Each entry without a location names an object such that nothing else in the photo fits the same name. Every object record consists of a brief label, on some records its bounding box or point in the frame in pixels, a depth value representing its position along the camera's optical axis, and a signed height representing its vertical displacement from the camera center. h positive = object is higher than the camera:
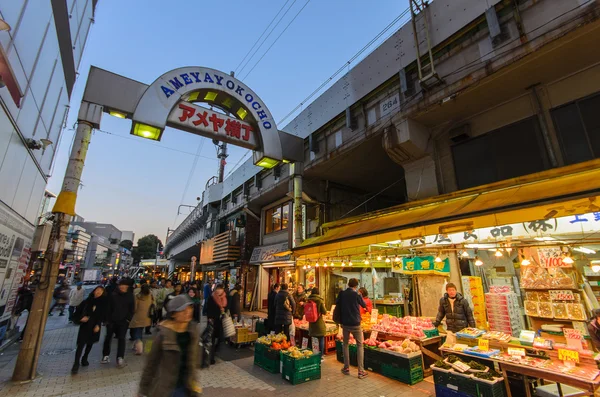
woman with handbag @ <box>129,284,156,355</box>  8.69 -1.12
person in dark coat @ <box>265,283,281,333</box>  9.70 -1.13
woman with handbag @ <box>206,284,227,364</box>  8.12 -0.94
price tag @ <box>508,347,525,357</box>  5.35 -1.33
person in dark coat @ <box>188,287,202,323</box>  12.28 -1.01
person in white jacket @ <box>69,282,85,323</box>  12.07 -0.77
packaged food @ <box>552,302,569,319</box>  7.14 -0.74
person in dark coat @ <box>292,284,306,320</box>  10.80 -0.85
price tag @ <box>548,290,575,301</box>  7.17 -0.37
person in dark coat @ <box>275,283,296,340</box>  9.06 -0.98
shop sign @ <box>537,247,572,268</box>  7.56 +0.62
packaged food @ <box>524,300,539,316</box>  7.59 -0.74
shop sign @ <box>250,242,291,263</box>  16.38 +1.61
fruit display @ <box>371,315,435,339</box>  7.46 -1.28
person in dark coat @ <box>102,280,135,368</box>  7.43 -1.01
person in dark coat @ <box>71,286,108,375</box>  7.01 -1.03
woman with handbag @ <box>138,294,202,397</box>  3.04 -0.87
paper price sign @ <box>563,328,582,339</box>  5.17 -0.96
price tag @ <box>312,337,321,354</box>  7.43 -1.74
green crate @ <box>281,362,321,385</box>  6.36 -2.16
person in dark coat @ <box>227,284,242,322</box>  9.83 -0.87
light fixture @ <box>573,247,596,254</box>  8.12 +0.86
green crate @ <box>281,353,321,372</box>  6.41 -1.88
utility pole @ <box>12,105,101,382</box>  6.41 +0.60
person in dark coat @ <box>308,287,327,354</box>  8.19 -1.33
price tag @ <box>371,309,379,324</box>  9.24 -1.18
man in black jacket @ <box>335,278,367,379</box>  7.00 -0.95
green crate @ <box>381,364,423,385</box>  6.43 -2.15
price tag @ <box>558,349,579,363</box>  4.89 -1.28
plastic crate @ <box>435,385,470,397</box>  5.04 -2.00
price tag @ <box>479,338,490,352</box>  5.74 -1.29
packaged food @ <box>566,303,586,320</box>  6.89 -0.74
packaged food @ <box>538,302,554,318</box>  7.36 -0.76
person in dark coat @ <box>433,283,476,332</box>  7.30 -0.81
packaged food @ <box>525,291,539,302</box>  7.71 -0.42
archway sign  8.36 +5.41
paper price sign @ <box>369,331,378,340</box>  7.70 -1.51
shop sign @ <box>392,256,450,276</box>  9.92 +0.47
